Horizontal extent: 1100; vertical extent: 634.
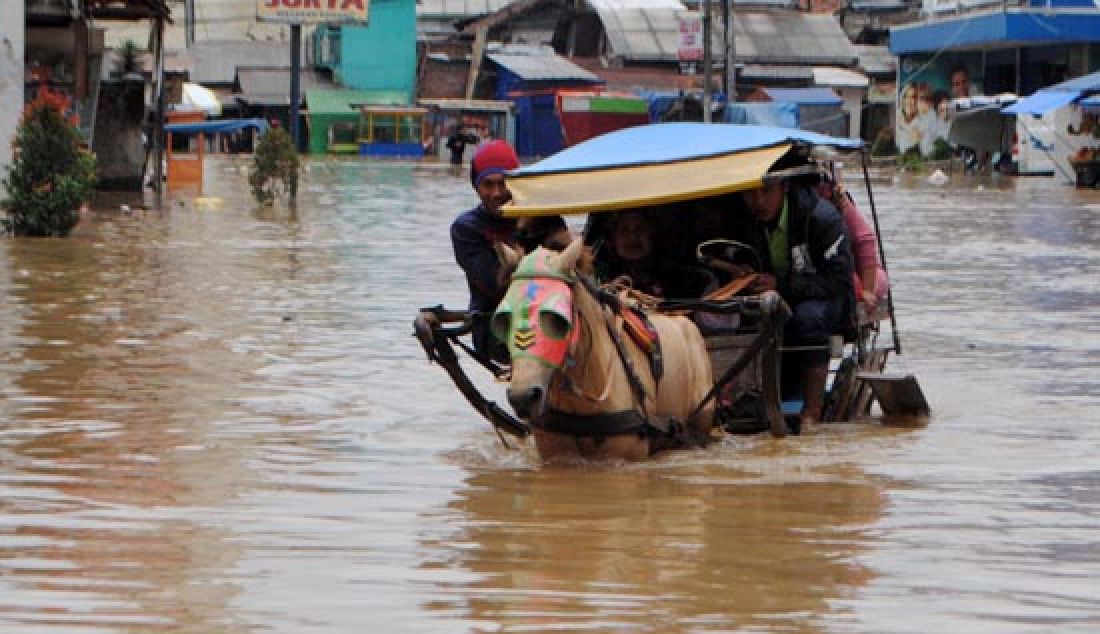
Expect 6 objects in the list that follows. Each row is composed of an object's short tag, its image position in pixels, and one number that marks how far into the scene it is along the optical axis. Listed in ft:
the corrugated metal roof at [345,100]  227.40
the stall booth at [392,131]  222.48
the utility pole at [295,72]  207.10
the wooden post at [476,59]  242.78
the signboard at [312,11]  205.26
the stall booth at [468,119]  228.84
